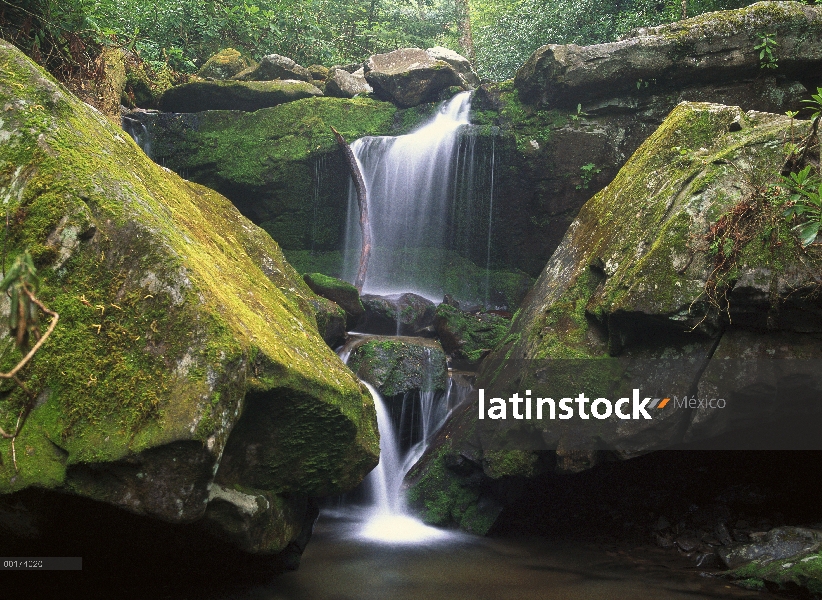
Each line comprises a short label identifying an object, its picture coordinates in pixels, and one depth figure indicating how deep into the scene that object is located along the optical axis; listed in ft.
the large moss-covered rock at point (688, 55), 29.60
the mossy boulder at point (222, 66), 43.29
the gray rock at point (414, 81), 41.32
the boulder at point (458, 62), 48.29
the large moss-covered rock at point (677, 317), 15.93
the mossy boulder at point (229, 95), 38.81
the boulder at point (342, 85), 41.45
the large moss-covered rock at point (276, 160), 36.88
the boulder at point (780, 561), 15.14
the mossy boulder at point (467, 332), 28.55
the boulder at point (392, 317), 31.55
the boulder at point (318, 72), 45.62
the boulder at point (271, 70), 42.42
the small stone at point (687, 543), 18.86
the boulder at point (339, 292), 29.40
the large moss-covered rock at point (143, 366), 10.05
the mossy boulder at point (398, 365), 24.56
